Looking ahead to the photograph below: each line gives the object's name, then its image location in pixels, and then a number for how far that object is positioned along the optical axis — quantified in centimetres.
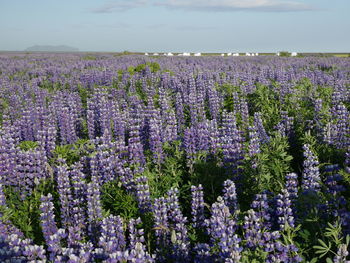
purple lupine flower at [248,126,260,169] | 430
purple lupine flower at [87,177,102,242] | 348
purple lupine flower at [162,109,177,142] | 550
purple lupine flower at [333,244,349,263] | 234
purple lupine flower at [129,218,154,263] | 244
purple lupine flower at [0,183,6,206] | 383
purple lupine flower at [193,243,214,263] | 274
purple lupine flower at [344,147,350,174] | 341
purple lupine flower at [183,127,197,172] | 483
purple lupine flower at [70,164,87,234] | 370
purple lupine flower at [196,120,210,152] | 502
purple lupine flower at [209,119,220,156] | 489
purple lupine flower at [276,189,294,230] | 295
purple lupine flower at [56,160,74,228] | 377
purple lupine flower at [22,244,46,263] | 261
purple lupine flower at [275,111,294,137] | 577
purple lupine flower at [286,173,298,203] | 344
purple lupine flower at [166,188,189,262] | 299
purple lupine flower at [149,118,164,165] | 490
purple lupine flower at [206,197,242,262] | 249
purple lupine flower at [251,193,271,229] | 315
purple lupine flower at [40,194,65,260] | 351
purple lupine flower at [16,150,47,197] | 449
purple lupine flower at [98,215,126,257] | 261
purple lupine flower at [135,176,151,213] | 372
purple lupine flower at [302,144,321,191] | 351
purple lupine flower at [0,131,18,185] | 452
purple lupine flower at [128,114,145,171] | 473
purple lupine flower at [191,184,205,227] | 365
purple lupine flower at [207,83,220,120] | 738
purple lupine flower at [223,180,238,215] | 345
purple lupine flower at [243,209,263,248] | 287
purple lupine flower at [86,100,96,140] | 638
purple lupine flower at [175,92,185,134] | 704
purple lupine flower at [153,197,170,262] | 327
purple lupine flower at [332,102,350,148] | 497
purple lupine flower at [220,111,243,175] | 446
